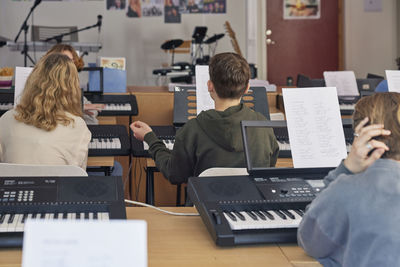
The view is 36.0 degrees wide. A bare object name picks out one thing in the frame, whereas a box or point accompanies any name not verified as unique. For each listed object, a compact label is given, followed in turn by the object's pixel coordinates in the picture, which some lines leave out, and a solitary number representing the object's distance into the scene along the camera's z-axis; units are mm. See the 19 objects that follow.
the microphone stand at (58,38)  8385
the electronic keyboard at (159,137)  3304
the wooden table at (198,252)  1424
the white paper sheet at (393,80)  3191
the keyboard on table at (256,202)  1538
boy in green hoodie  2443
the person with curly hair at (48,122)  2490
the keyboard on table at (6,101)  4090
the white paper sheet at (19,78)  3338
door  9039
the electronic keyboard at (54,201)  1540
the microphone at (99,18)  8559
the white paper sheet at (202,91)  3248
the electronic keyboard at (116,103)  4172
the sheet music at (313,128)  1925
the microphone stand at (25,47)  7732
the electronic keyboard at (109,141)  3248
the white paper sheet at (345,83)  4719
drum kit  8631
